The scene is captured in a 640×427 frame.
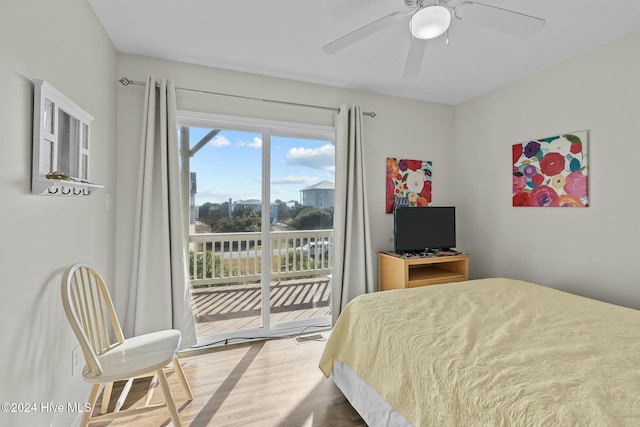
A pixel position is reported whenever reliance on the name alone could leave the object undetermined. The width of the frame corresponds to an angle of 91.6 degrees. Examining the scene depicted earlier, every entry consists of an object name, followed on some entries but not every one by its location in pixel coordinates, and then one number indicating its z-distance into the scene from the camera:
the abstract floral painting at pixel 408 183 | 3.54
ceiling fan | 1.61
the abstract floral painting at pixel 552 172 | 2.56
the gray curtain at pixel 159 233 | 2.52
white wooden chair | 1.50
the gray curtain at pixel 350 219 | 3.19
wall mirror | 1.35
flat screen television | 3.21
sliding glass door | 2.95
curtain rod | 2.53
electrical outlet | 1.73
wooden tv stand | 3.07
